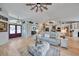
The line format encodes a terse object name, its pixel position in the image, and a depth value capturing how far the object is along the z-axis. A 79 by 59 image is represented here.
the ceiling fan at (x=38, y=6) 1.01
